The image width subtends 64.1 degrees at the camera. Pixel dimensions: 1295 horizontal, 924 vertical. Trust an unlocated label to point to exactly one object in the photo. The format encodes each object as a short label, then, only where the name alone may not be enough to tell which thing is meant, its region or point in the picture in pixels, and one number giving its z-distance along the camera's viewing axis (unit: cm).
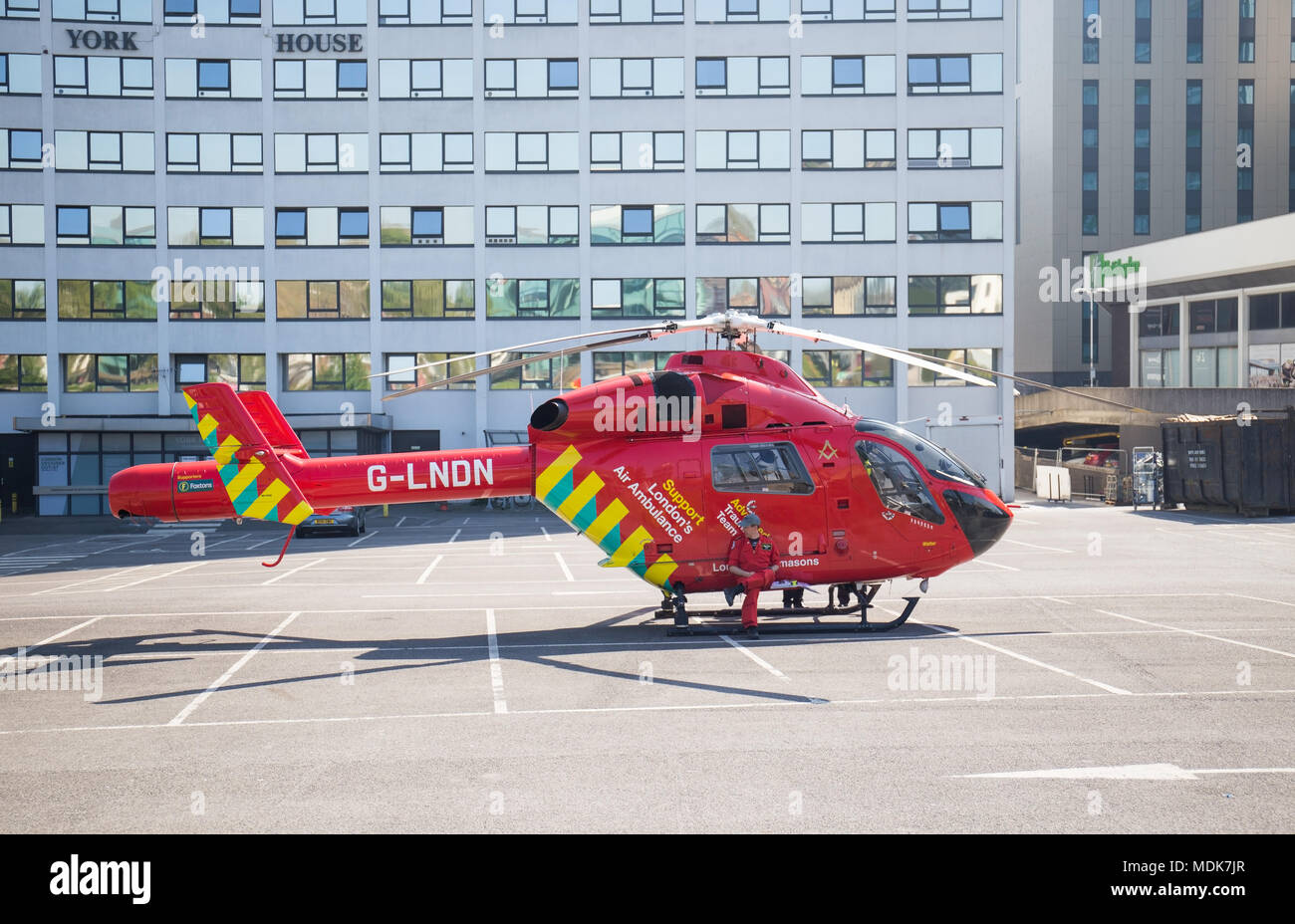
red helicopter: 1568
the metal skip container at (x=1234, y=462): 3397
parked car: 3288
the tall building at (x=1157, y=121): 7750
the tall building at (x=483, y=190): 4634
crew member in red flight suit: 1516
